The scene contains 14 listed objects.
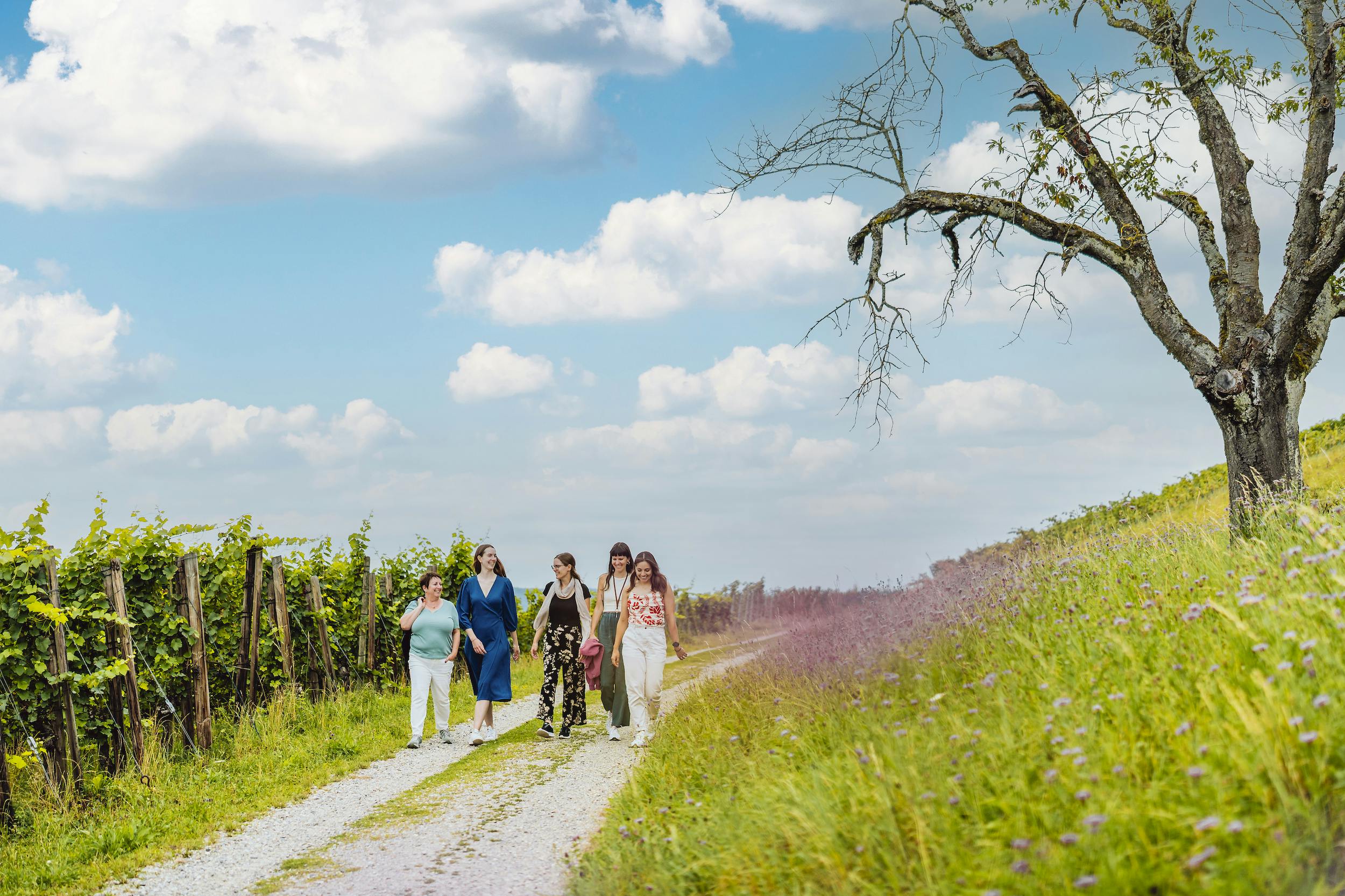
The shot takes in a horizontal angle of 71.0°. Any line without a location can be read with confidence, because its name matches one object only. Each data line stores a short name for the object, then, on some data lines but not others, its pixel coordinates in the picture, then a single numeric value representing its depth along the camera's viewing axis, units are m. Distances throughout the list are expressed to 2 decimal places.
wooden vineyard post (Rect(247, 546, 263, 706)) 12.13
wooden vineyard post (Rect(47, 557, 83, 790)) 8.93
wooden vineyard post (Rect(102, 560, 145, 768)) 9.57
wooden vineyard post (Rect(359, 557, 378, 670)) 15.77
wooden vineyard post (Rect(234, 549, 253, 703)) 12.17
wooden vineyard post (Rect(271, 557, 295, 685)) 12.93
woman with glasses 11.65
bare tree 10.82
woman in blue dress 11.42
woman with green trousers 11.05
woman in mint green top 11.30
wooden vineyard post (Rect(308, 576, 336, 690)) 14.29
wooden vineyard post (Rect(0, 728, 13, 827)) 8.07
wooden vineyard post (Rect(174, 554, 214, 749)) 10.64
